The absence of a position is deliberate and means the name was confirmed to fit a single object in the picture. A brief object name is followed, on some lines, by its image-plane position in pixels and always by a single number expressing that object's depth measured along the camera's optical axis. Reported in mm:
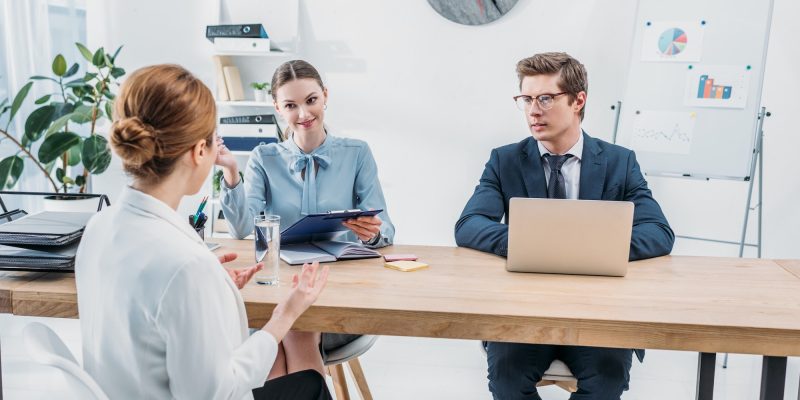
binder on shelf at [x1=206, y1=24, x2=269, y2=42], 3350
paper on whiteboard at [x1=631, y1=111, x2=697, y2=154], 2953
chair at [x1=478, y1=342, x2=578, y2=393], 1576
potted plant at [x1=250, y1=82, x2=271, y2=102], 3469
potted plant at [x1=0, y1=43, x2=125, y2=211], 3082
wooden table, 1187
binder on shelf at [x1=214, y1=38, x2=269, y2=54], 3365
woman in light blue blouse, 2018
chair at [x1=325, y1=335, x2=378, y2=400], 1683
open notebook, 1568
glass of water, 1354
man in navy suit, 1869
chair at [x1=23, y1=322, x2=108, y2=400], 838
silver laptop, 1412
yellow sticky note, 1519
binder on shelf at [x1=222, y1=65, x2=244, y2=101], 3502
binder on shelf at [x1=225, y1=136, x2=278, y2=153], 3430
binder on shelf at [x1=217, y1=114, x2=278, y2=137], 3412
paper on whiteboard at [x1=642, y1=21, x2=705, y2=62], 2916
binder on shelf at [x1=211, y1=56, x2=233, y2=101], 3504
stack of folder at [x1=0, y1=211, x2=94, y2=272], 1354
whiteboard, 2836
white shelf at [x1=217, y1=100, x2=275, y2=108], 3432
